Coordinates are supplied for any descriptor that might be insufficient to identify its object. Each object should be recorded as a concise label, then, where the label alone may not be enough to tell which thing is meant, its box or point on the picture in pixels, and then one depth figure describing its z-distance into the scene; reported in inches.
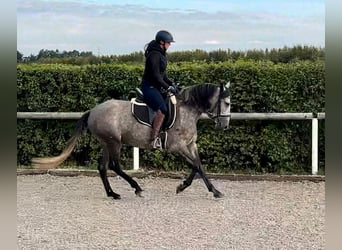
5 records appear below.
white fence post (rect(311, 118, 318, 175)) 348.2
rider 277.6
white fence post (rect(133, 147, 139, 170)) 368.2
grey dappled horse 291.0
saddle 288.4
